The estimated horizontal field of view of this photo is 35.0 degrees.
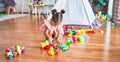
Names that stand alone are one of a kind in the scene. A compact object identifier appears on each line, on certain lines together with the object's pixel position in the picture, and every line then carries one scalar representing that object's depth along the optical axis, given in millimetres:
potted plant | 5335
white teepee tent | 3500
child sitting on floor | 2003
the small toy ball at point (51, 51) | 1892
